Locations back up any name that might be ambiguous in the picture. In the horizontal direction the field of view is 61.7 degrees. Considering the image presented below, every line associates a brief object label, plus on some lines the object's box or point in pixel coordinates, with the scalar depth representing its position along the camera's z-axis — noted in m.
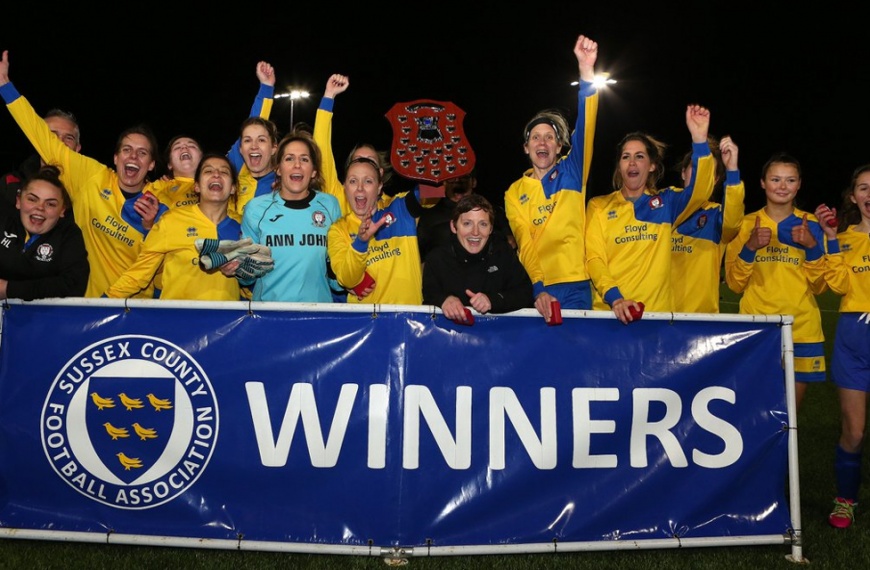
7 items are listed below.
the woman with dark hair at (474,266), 3.96
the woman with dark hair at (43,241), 4.11
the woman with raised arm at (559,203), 4.64
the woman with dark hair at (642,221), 4.61
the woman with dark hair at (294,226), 4.28
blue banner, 3.64
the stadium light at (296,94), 20.92
